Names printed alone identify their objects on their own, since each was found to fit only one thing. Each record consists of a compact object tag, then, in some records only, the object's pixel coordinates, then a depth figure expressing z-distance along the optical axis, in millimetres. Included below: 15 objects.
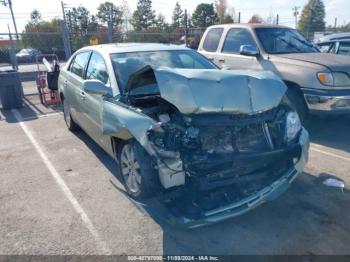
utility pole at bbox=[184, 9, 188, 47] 16575
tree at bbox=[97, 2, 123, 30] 45956
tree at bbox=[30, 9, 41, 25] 45469
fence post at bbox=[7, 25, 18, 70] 11598
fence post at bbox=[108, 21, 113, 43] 13708
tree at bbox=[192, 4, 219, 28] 50094
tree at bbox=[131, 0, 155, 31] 48016
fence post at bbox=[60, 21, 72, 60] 12297
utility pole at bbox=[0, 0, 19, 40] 35756
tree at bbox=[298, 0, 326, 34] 56969
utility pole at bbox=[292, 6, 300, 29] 50819
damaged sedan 2916
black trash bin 8742
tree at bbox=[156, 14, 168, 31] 41747
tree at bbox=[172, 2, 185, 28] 51031
